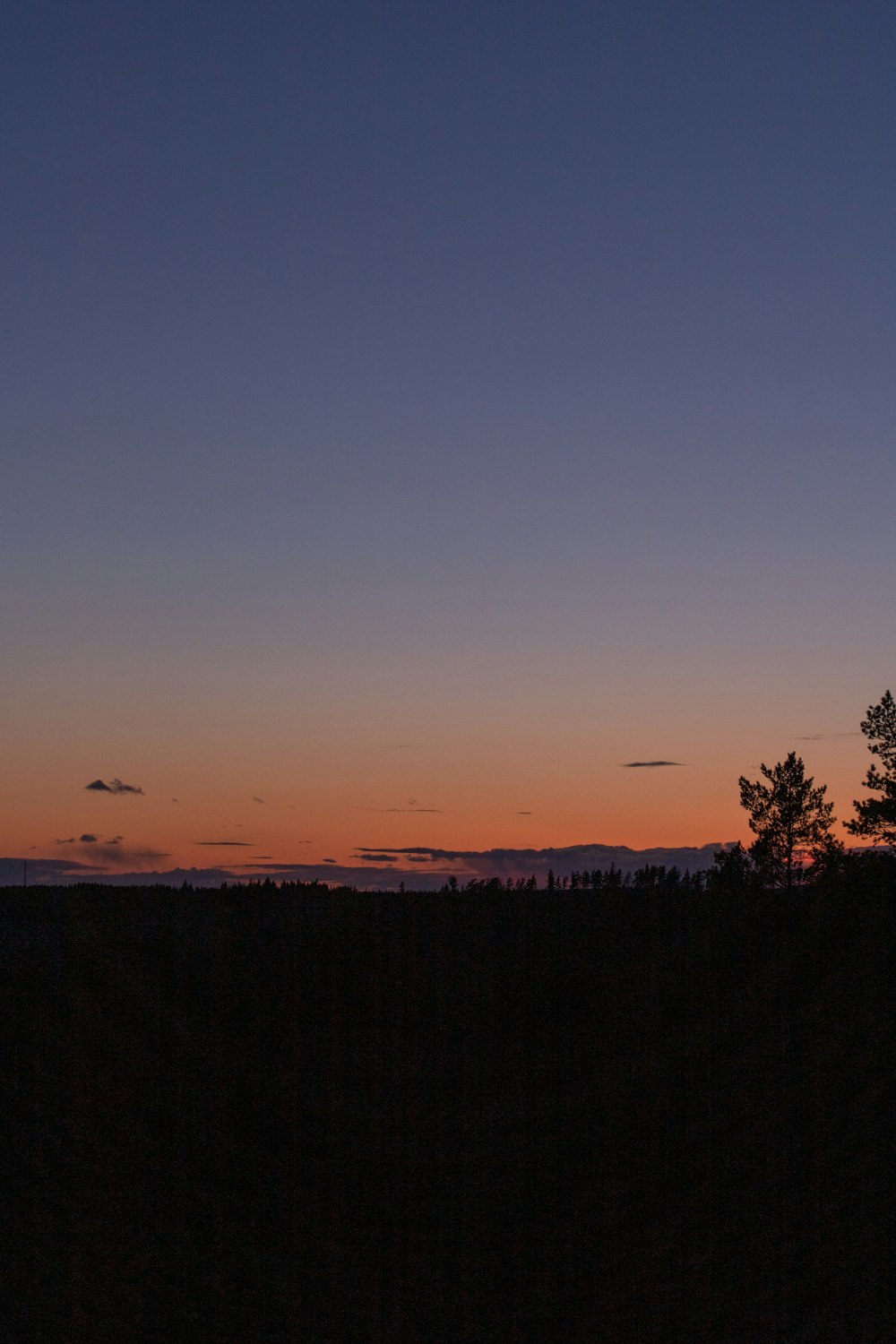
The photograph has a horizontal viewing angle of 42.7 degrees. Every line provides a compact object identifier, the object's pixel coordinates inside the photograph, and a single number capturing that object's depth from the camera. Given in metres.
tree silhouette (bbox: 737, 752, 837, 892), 56.78
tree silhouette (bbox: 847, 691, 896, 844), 49.59
